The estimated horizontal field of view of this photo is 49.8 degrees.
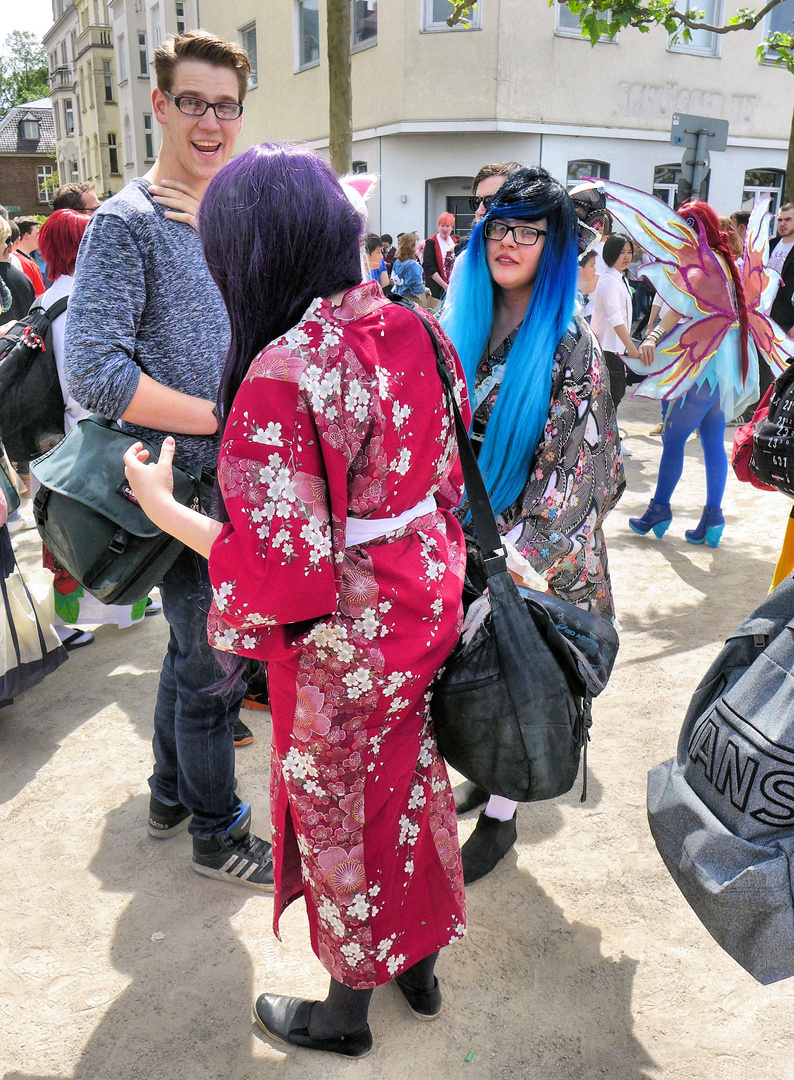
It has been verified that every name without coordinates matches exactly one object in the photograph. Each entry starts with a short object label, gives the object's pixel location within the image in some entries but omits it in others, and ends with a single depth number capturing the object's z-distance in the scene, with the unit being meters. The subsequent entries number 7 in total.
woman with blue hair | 2.20
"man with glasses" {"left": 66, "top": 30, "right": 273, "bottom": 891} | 2.01
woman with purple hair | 1.35
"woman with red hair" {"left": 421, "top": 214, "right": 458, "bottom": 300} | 11.57
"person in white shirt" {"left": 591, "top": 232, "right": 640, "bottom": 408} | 6.12
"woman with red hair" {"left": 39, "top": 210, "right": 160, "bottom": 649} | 3.69
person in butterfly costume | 3.82
